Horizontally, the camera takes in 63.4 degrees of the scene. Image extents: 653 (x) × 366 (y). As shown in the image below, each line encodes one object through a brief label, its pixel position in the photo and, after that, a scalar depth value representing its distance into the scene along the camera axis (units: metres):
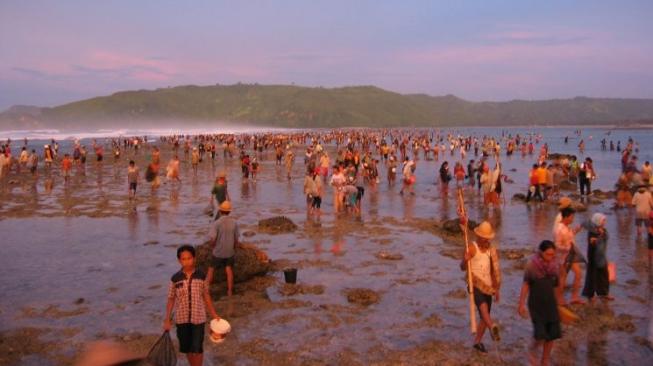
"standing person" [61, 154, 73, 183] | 28.72
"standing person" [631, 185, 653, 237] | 12.92
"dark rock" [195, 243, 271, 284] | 10.09
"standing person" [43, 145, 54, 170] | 34.59
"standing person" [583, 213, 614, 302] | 8.52
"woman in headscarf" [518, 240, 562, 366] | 6.19
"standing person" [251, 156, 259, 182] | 28.49
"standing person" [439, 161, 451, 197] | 22.23
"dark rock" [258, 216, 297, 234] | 15.29
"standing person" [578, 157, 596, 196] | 21.61
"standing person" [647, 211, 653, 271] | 9.66
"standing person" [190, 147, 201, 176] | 34.12
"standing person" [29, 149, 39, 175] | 31.67
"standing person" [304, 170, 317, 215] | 16.70
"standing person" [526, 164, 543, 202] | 20.11
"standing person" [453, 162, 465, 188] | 22.24
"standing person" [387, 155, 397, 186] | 26.69
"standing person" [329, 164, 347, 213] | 17.58
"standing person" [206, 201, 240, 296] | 8.88
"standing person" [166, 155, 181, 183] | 26.03
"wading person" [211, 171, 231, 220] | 14.14
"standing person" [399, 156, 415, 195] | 23.59
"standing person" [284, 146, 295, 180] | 30.02
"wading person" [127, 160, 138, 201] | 20.28
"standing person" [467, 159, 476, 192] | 23.89
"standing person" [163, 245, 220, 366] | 5.86
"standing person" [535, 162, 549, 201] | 19.98
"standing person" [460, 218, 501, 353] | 6.79
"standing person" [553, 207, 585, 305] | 8.52
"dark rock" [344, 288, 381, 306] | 9.17
